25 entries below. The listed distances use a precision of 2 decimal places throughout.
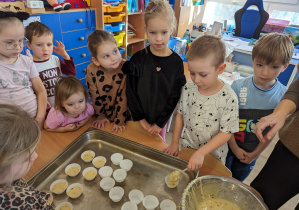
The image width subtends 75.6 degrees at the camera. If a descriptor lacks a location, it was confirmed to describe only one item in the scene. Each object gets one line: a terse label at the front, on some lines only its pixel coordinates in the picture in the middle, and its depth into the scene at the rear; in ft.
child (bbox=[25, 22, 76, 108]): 4.32
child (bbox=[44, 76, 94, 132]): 3.48
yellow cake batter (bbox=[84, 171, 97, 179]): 2.87
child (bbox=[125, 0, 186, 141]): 3.62
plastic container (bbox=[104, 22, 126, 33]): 8.61
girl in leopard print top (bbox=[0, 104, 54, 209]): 1.61
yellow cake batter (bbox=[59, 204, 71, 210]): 2.46
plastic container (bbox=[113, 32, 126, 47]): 9.32
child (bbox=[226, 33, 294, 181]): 3.15
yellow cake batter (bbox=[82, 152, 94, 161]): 3.17
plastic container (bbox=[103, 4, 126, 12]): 8.30
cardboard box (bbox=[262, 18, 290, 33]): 9.71
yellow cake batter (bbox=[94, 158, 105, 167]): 3.06
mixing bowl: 2.22
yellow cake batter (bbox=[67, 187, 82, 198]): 2.59
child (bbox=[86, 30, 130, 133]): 3.74
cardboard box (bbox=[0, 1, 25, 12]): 5.74
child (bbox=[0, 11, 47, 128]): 3.34
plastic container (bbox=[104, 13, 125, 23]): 8.60
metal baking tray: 2.64
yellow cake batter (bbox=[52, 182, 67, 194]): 2.65
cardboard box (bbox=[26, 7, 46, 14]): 6.07
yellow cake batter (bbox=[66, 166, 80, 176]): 2.91
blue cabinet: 6.91
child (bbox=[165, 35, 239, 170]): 2.81
